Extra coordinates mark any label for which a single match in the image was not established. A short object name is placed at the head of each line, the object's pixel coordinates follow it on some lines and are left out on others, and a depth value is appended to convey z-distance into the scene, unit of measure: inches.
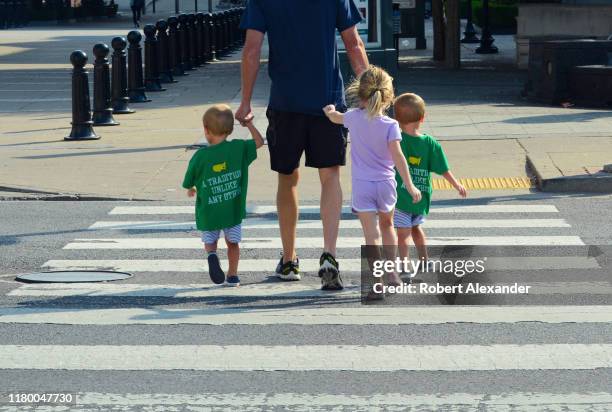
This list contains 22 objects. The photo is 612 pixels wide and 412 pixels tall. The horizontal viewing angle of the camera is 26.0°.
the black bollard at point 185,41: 1136.2
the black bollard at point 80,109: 666.2
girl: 307.9
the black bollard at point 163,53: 1015.0
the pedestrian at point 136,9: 2289.6
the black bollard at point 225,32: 1494.8
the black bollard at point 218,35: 1421.0
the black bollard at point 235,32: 1648.9
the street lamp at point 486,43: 1502.2
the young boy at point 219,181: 326.6
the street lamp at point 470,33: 1788.9
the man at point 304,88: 322.0
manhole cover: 342.2
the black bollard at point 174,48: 1075.9
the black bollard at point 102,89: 724.0
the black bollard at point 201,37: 1255.2
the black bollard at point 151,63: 959.0
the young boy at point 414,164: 326.3
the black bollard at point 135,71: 866.1
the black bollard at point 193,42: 1197.7
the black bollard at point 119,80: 790.5
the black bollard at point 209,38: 1322.6
